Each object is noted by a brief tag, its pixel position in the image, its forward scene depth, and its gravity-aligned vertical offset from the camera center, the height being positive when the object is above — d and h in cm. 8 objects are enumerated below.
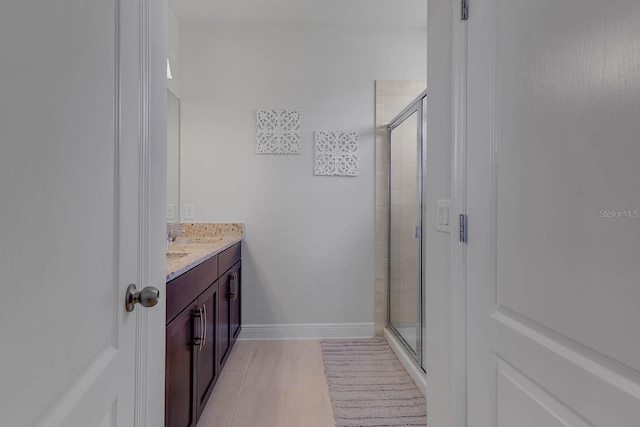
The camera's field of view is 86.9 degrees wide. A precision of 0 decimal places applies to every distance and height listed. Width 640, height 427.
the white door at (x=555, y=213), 55 +0
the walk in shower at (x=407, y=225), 230 -9
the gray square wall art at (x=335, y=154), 286 +50
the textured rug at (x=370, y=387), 179 -108
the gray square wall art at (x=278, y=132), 283 +68
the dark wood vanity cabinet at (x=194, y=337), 123 -57
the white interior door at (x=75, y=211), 39 +0
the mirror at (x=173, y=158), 258 +42
